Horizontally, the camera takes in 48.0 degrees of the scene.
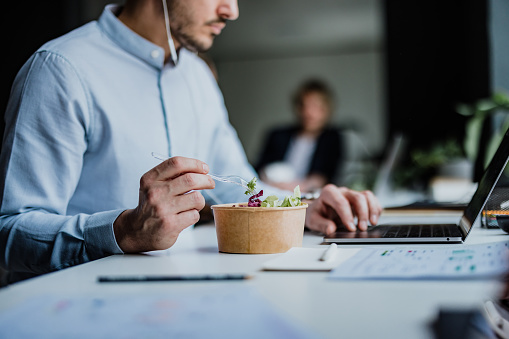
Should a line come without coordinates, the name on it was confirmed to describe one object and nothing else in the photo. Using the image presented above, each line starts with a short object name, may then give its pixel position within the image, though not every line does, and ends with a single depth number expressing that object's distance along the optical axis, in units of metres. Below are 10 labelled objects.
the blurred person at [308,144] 5.29
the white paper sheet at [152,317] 0.49
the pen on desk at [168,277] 0.71
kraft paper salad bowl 0.94
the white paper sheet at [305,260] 0.79
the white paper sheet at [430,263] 0.68
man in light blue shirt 0.96
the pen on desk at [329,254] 0.83
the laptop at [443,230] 1.01
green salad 0.96
